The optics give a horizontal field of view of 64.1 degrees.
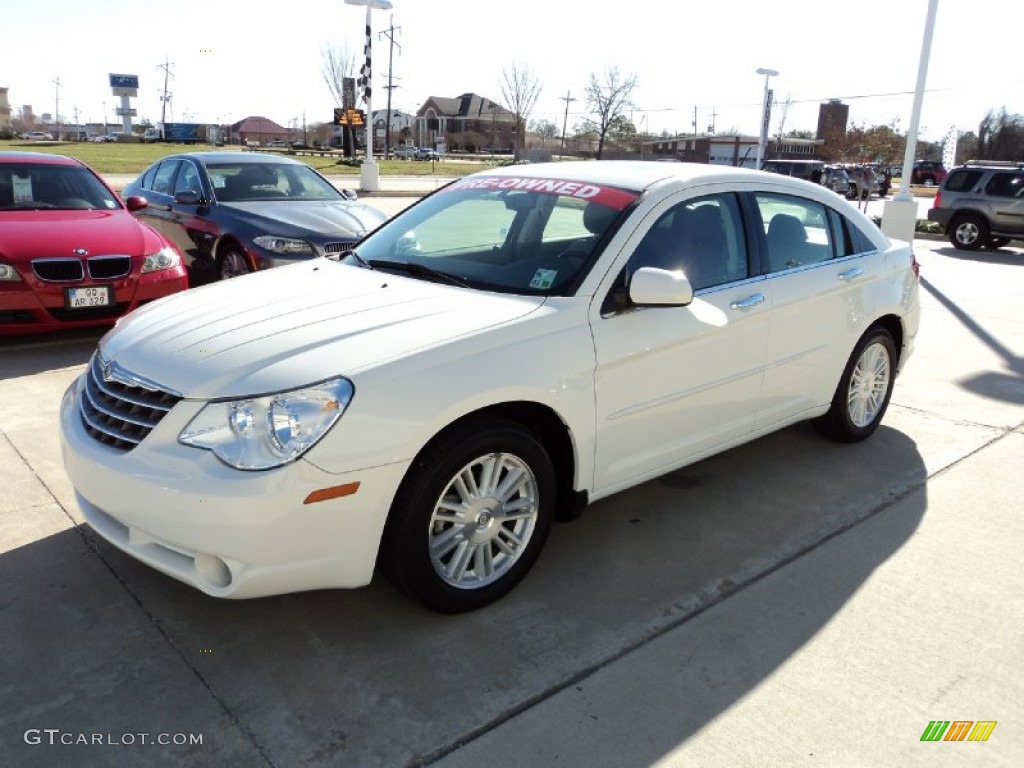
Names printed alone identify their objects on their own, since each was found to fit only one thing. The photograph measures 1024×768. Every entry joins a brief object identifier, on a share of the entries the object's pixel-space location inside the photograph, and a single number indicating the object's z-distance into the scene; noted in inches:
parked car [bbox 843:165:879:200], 1268.5
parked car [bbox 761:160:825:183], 1227.9
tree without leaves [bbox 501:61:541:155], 2267.5
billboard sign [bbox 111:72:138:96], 3907.5
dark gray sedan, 298.0
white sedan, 101.8
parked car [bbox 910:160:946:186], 1872.5
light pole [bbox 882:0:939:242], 573.1
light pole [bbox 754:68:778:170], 1283.6
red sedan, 238.8
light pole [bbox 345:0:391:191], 991.0
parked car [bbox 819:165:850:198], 1206.9
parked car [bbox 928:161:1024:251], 609.0
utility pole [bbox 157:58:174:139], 3823.8
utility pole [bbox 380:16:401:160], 2208.7
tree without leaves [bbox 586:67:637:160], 2304.4
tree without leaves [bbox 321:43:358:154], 2335.9
